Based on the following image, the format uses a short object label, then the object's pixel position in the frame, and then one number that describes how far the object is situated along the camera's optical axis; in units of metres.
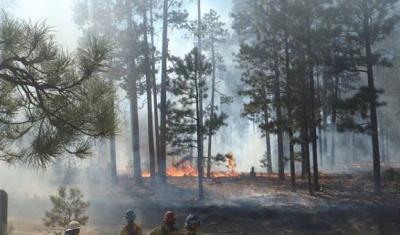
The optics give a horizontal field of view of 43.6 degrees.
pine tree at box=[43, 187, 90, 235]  11.82
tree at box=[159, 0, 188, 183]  23.87
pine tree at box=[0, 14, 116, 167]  6.37
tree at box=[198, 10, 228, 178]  36.28
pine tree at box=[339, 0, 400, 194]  21.70
